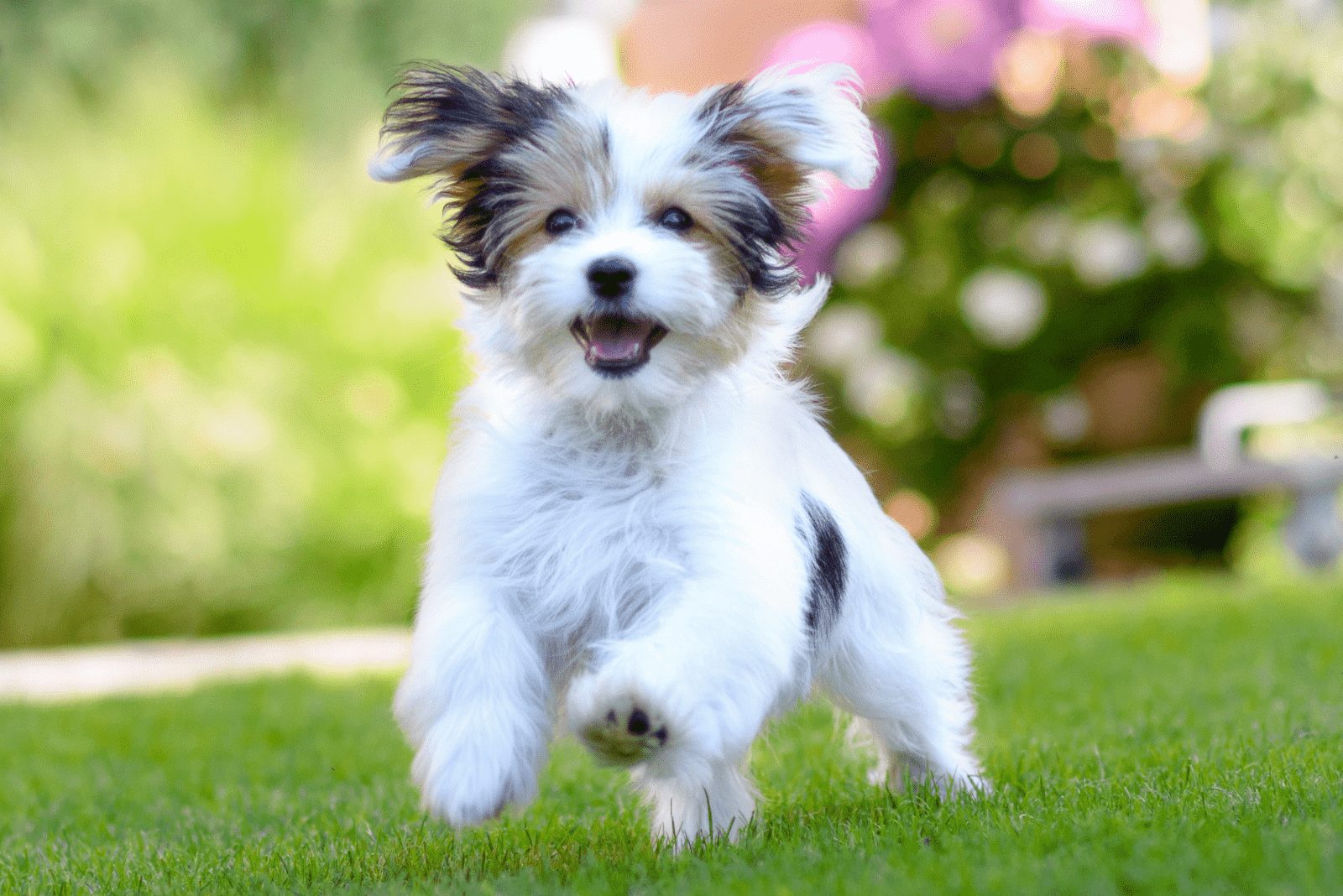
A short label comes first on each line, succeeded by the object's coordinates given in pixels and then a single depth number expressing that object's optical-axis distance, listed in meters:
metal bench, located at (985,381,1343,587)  17.70
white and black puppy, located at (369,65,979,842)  5.98
